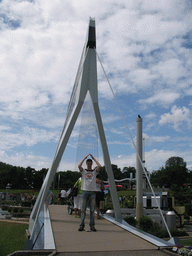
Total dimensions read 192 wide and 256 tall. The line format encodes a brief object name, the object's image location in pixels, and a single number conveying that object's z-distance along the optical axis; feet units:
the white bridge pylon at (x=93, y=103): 26.43
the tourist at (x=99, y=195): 28.99
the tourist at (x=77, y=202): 31.65
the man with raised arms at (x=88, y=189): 21.01
